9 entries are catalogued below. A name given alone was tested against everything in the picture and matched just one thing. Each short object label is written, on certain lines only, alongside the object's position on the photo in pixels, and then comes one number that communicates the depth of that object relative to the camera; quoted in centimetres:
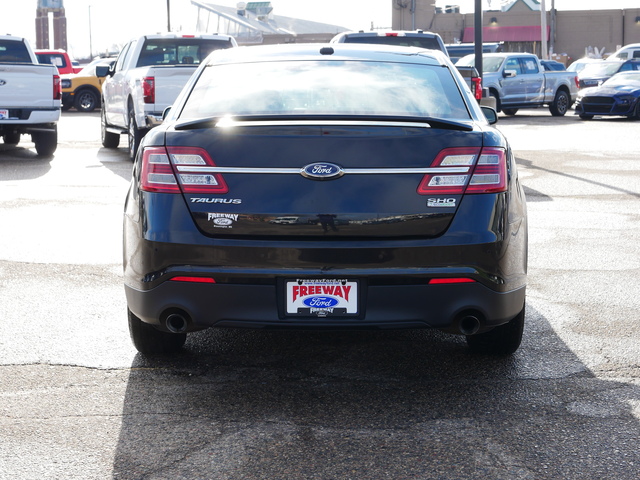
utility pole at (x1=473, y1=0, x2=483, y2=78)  1795
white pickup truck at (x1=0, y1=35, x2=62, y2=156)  1462
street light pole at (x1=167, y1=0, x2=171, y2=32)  5906
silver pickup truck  2706
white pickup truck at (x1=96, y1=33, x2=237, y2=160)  1366
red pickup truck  3453
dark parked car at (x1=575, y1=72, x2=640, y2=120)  2548
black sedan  399
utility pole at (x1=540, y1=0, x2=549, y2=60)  4841
